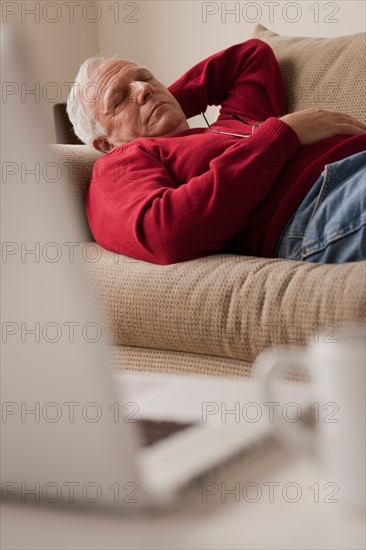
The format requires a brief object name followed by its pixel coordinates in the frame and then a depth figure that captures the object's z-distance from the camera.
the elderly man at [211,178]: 2.06
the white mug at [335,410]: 1.01
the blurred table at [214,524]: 0.81
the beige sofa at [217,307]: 1.85
